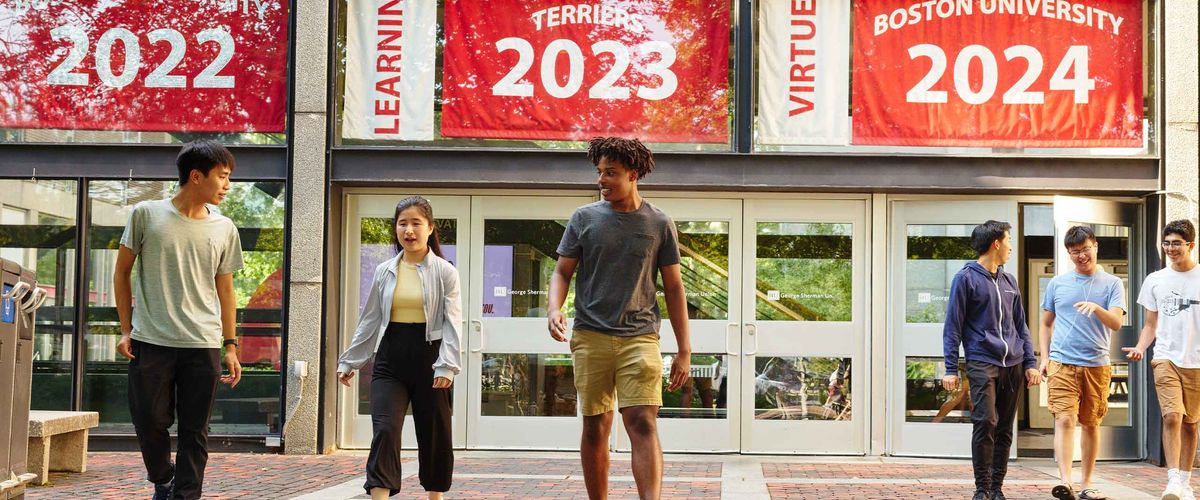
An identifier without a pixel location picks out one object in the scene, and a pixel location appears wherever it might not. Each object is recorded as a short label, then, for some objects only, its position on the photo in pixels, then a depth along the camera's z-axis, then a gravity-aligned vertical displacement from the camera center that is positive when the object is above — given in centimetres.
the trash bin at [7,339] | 540 -30
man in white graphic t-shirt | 756 -39
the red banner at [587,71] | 1037 +175
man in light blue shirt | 757 -40
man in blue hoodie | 704 -36
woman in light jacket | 593 -32
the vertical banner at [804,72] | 1030 +175
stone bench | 788 -114
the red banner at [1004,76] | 1025 +174
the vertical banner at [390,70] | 1040 +174
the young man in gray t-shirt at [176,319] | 550 -21
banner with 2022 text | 1043 +175
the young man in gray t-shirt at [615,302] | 545 -10
